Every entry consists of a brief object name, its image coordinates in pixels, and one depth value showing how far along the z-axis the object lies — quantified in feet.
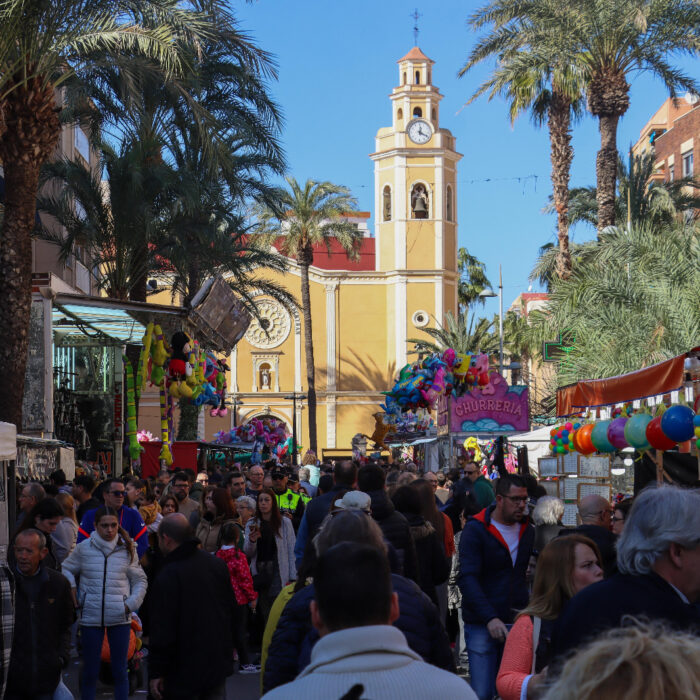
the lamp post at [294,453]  150.41
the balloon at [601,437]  40.86
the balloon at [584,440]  43.98
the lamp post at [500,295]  152.05
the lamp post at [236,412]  217.62
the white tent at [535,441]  72.95
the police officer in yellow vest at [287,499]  42.39
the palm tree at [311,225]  175.42
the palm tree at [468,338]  180.55
